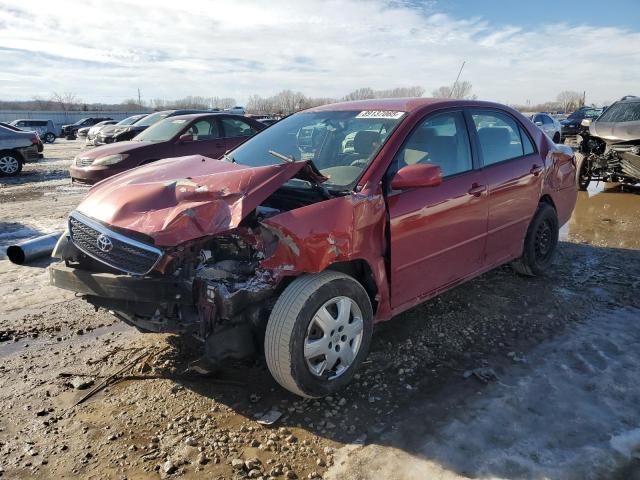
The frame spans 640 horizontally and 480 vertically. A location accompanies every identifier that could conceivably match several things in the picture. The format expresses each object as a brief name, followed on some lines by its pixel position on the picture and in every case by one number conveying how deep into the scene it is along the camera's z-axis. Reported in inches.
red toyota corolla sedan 109.9
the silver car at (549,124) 738.2
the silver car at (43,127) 1364.4
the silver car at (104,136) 550.5
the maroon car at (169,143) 355.9
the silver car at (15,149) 541.3
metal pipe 203.3
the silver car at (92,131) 689.6
